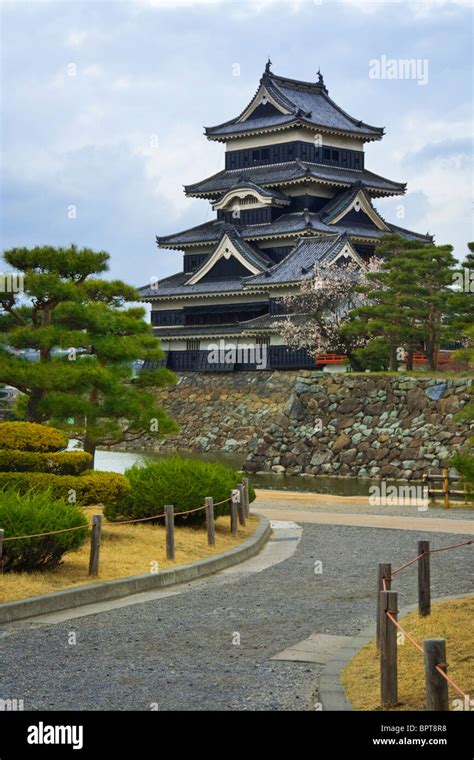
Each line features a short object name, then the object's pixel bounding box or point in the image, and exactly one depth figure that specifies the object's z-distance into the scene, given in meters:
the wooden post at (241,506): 22.36
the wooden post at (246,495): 23.52
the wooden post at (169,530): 17.56
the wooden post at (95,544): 15.46
